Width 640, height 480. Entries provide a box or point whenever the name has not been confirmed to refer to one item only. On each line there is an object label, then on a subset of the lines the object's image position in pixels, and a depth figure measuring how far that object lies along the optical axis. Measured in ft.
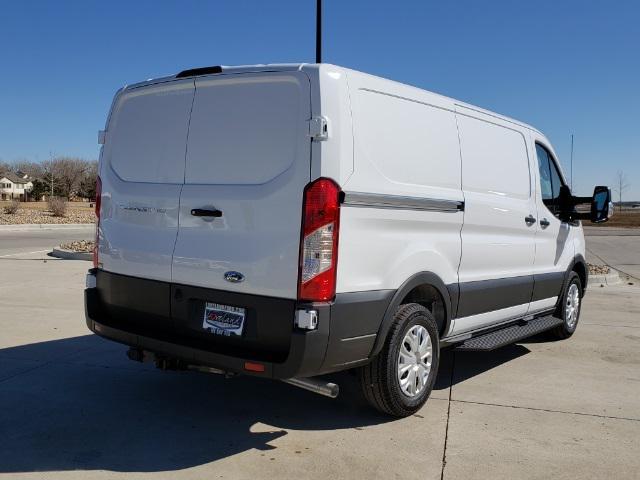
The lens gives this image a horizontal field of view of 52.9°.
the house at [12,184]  411.34
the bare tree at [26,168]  461.37
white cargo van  11.77
